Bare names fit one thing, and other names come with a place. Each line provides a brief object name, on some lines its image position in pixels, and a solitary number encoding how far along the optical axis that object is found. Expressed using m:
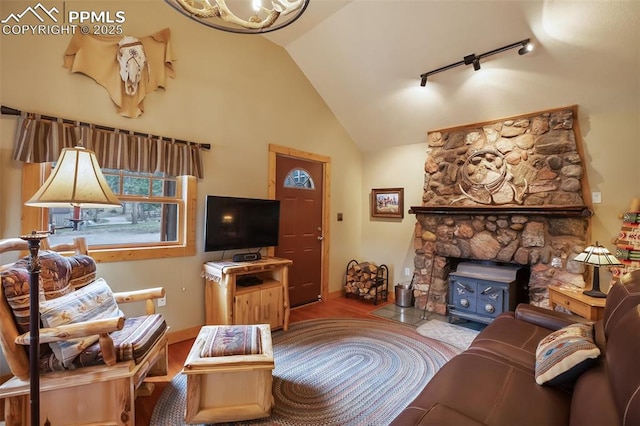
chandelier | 1.42
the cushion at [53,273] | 1.78
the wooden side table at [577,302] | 2.42
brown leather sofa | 0.97
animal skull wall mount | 2.54
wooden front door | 3.92
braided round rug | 1.93
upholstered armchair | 1.52
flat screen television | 3.01
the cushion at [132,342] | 1.66
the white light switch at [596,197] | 3.03
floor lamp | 1.40
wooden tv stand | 2.84
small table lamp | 2.48
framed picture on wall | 4.54
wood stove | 3.24
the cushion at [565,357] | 1.26
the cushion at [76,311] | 1.61
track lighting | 2.71
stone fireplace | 3.09
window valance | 2.14
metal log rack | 4.29
